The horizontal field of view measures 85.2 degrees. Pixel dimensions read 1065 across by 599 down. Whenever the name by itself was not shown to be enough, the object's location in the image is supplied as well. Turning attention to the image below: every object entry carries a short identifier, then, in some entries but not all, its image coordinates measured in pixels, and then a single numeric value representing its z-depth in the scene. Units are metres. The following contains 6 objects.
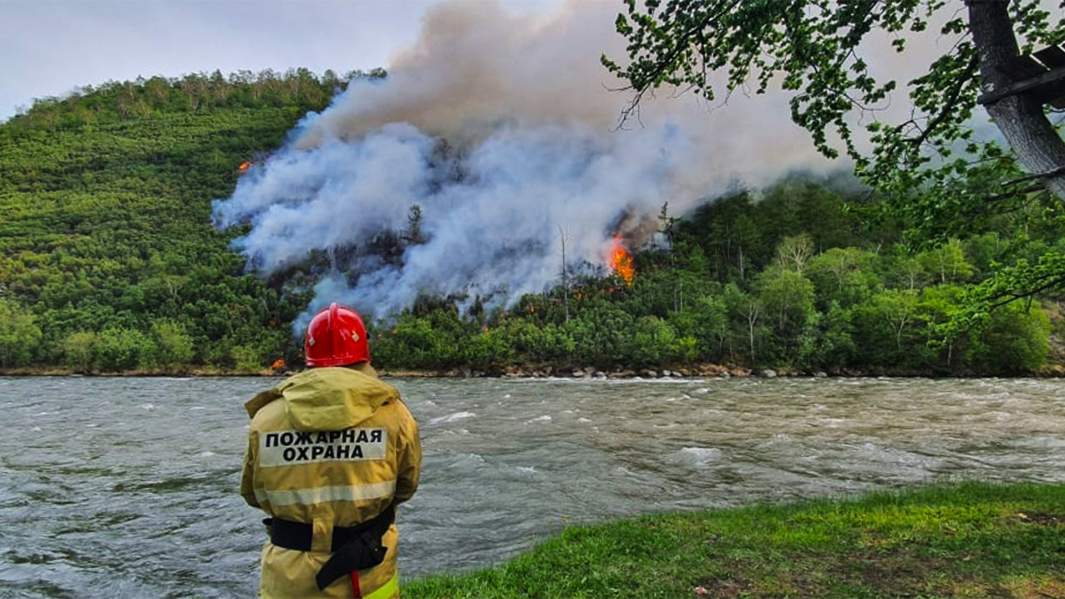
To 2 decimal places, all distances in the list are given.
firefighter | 3.33
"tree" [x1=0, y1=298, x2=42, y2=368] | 88.12
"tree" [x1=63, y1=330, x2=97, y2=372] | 87.69
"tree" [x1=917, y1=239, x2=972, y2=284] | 83.19
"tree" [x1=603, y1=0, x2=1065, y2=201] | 5.98
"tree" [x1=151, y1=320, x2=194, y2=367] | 92.69
